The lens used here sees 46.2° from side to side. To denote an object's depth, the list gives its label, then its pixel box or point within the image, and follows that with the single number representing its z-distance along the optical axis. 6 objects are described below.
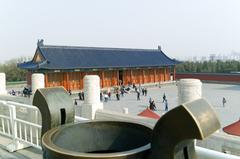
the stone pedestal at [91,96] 5.50
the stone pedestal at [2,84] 7.96
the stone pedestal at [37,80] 6.56
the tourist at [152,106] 17.09
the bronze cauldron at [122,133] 1.41
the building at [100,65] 25.17
